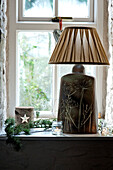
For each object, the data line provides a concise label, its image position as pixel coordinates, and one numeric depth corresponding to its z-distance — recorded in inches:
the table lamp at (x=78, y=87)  78.7
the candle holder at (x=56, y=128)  79.3
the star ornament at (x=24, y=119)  86.1
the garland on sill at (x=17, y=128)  76.6
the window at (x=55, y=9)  102.3
